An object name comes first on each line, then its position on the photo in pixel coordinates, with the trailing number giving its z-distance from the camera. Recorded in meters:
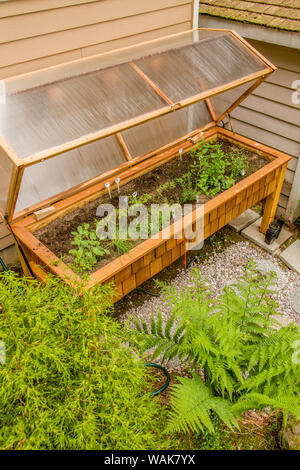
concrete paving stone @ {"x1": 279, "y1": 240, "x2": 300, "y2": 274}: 3.76
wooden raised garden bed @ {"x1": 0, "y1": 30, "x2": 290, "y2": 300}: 2.38
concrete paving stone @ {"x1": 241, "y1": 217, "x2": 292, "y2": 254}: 3.94
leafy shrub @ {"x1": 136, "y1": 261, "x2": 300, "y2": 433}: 1.94
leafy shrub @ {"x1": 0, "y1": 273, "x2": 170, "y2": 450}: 1.43
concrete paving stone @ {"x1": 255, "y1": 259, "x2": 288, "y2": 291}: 3.59
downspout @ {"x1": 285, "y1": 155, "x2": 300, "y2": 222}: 3.94
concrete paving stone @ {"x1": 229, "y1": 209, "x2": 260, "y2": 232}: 4.21
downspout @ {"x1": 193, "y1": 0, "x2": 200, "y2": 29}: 3.59
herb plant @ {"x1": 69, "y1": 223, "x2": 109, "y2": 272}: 2.45
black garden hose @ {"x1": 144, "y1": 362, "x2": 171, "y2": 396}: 2.63
